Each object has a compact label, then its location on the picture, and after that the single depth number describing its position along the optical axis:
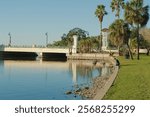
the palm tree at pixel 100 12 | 116.46
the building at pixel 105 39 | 149.27
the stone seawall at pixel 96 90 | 22.54
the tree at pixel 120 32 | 82.19
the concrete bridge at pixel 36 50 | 135.50
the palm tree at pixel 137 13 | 73.12
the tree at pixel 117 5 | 99.06
